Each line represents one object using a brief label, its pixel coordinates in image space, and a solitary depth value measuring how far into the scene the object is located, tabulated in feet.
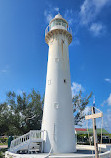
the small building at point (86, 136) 92.69
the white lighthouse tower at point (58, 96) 38.34
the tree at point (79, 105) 78.58
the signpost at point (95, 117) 18.11
